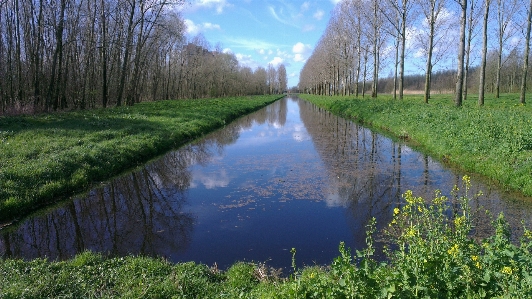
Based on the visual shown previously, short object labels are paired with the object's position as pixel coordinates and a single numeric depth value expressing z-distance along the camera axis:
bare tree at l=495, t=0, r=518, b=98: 33.72
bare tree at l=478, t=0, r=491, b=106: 20.97
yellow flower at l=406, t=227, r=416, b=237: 3.23
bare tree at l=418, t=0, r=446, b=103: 24.16
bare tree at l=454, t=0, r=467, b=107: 18.97
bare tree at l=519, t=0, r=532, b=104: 23.00
